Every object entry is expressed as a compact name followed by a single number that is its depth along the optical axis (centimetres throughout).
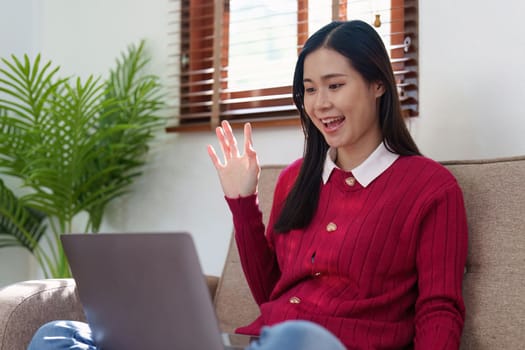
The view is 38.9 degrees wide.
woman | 143
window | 221
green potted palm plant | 246
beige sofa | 145
